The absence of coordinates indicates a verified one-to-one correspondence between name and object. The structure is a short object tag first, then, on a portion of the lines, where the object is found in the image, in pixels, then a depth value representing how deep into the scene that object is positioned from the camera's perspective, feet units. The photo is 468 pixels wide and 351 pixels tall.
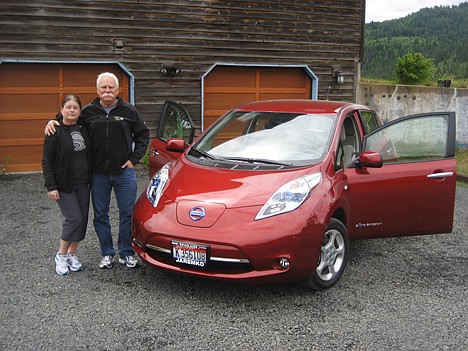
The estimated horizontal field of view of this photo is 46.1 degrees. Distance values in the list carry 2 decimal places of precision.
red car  13.74
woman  15.25
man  15.88
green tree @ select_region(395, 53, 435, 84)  116.12
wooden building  34.83
